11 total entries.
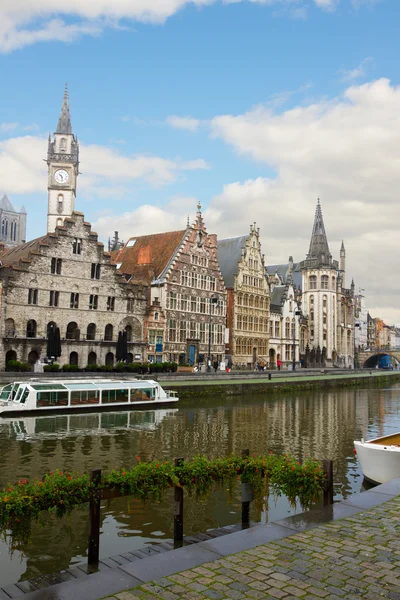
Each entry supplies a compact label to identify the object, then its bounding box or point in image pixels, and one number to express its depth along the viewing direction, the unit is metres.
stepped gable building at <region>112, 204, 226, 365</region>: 63.38
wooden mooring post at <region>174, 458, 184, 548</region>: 11.38
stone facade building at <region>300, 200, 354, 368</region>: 106.94
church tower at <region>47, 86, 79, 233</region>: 109.44
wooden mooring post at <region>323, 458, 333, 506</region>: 12.39
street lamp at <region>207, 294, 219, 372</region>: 61.92
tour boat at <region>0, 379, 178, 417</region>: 32.31
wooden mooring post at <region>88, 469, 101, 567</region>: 10.16
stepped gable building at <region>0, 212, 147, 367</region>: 50.03
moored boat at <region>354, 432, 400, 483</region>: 17.66
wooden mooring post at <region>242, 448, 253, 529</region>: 12.67
